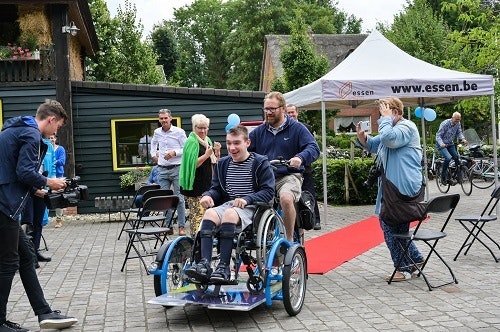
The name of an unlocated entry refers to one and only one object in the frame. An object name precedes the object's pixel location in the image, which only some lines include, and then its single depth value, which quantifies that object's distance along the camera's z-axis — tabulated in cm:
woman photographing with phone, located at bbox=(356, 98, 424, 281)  717
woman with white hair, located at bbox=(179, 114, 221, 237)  986
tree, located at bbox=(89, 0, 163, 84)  3578
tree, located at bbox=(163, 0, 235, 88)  6962
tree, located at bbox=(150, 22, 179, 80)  6222
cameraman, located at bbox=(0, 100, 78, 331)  558
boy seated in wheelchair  579
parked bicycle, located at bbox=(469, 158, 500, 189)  1821
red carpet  873
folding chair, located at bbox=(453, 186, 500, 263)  835
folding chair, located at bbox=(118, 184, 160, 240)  1189
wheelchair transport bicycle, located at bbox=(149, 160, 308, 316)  586
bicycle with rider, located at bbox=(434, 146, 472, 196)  1769
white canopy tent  1278
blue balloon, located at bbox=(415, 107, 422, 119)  1829
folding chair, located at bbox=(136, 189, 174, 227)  1051
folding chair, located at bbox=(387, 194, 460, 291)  694
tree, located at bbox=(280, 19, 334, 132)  3139
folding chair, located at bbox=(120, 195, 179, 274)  851
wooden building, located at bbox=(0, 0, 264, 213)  1666
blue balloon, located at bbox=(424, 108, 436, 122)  1897
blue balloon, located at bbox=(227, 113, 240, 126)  1347
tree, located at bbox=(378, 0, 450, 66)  3722
